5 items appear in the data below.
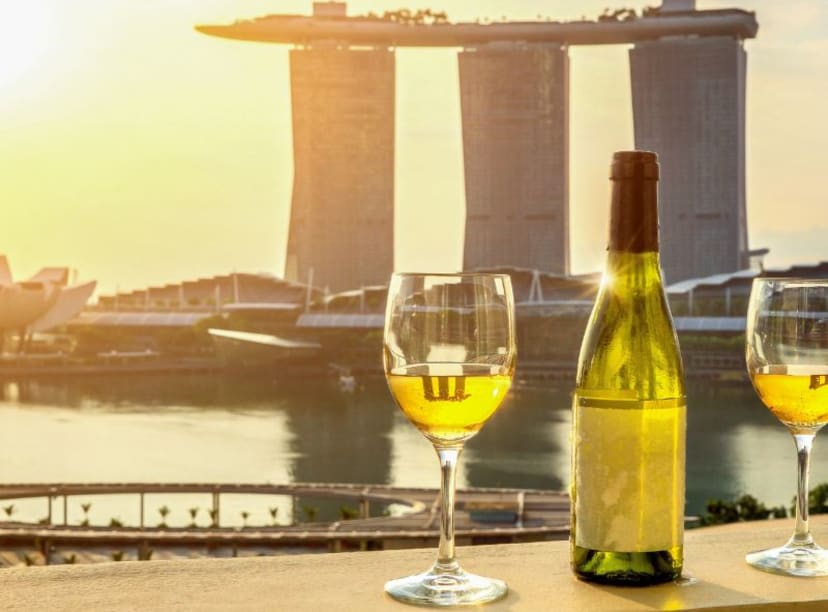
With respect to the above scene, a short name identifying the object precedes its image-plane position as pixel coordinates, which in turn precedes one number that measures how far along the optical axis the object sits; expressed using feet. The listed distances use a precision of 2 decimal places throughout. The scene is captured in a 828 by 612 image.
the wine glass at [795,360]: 5.39
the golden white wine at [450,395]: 5.14
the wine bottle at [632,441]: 5.18
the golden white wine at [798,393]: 5.43
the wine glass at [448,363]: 5.02
